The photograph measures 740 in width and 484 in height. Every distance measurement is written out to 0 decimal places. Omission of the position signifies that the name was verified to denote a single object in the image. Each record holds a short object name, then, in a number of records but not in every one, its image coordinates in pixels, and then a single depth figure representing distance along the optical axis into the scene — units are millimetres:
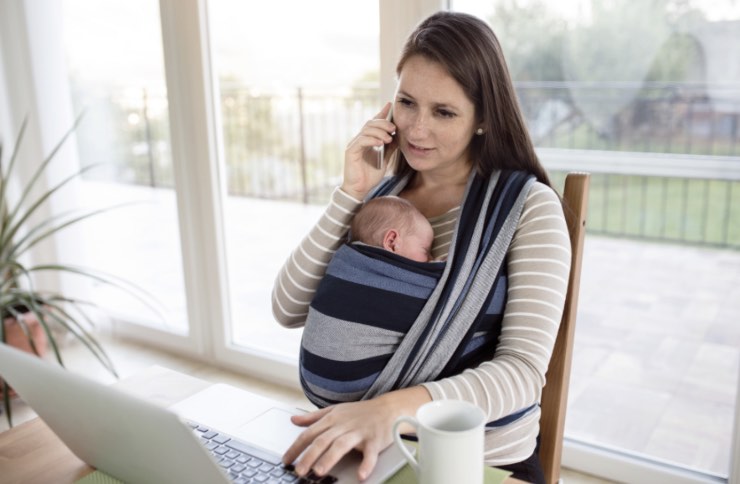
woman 1083
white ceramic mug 662
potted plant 2242
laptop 649
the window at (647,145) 1932
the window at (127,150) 2859
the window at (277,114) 2529
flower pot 2588
